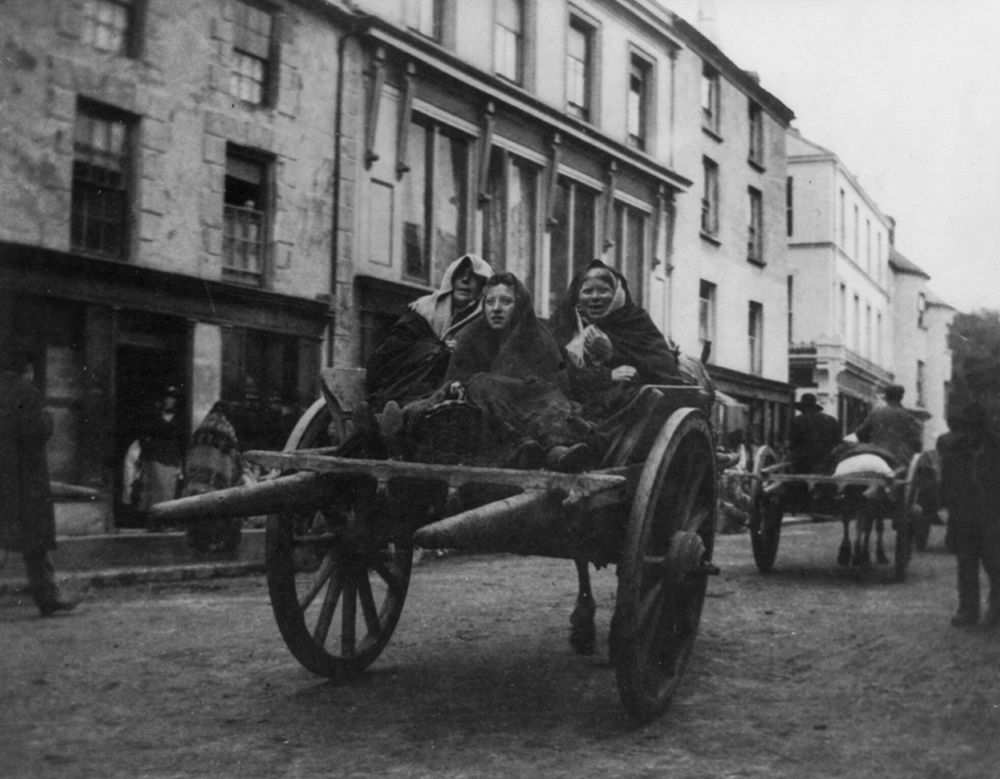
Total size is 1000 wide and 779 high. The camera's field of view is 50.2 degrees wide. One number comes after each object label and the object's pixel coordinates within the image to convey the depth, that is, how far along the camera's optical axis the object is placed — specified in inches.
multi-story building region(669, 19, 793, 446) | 462.6
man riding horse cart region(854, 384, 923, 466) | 382.9
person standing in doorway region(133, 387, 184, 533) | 401.1
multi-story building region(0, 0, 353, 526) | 377.7
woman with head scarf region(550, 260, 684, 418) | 191.3
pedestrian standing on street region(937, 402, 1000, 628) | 231.5
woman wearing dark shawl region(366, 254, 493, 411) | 187.4
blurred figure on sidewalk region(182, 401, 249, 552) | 379.6
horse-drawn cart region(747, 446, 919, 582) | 361.7
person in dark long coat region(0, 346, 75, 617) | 265.3
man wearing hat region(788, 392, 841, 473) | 394.9
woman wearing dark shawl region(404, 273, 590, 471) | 158.2
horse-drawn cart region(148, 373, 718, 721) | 148.3
